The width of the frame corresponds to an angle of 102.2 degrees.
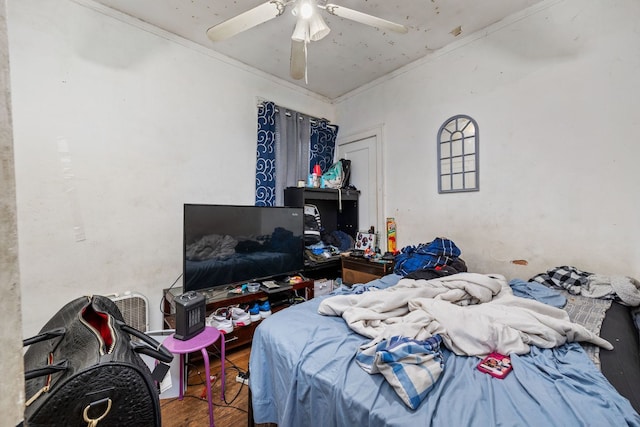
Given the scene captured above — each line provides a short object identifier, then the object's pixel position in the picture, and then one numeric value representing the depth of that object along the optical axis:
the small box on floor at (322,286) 2.55
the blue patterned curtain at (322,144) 3.10
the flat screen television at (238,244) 1.83
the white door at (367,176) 2.85
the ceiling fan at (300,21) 1.36
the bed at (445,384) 0.67
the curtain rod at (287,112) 2.66
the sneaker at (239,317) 1.91
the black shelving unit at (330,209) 2.63
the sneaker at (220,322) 1.80
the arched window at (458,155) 2.17
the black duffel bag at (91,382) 0.55
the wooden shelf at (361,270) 2.30
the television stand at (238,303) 1.86
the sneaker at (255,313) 2.00
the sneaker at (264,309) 2.05
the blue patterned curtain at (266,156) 2.63
